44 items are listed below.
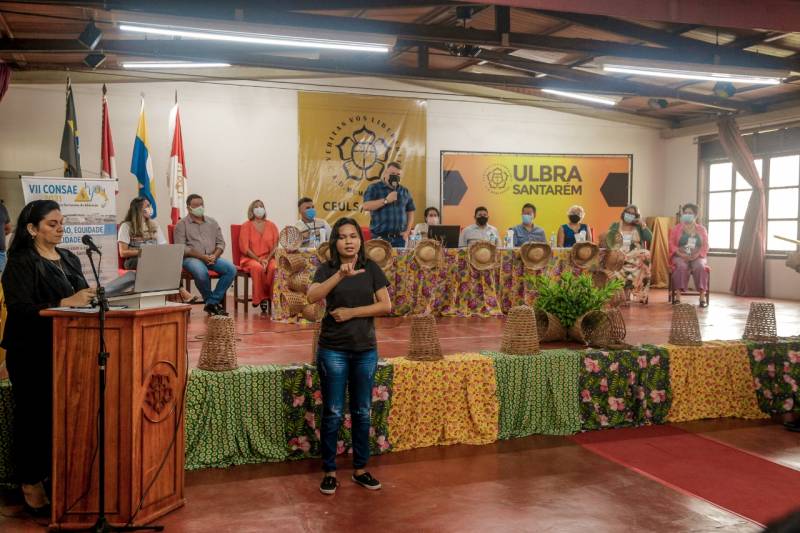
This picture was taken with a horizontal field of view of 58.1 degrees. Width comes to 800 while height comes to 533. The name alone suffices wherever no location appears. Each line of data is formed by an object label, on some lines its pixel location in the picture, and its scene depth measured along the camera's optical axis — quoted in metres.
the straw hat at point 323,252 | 6.36
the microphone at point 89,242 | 2.67
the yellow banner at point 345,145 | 10.79
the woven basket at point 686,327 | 4.90
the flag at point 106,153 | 9.12
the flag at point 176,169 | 9.43
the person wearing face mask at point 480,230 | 9.04
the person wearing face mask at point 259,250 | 7.89
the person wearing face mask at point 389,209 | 7.59
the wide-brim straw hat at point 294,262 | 6.89
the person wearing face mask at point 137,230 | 6.75
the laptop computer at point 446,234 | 7.91
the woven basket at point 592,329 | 4.75
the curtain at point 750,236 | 11.18
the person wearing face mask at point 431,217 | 9.68
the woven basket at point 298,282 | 6.89
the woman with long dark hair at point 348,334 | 3.37
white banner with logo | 5.18
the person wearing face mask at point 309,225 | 7.78
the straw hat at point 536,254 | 7.93
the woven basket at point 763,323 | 5.10
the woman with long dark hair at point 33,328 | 2.92
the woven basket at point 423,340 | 4.21
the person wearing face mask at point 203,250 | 7.00
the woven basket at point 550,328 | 5.01
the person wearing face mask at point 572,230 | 9.10
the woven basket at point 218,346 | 3.79
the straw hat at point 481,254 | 7.69
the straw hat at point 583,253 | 8.12
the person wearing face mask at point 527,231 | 9.12
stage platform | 5.06
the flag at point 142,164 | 9.20
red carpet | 3.39
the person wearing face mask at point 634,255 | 8.97
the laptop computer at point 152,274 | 2.82
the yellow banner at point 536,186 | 11.64
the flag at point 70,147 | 8.50
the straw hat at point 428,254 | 7.48
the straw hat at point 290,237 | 7.22
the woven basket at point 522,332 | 4.45
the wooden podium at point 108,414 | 2.83
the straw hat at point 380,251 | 7.19
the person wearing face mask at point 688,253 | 9.20
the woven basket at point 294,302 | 6.85
